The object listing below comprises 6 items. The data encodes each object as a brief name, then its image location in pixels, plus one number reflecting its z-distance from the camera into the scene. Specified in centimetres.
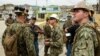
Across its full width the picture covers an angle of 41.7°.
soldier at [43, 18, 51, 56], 387
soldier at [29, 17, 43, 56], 380
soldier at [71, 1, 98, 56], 165
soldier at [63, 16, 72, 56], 404
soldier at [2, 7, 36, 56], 248
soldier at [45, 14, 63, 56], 309
